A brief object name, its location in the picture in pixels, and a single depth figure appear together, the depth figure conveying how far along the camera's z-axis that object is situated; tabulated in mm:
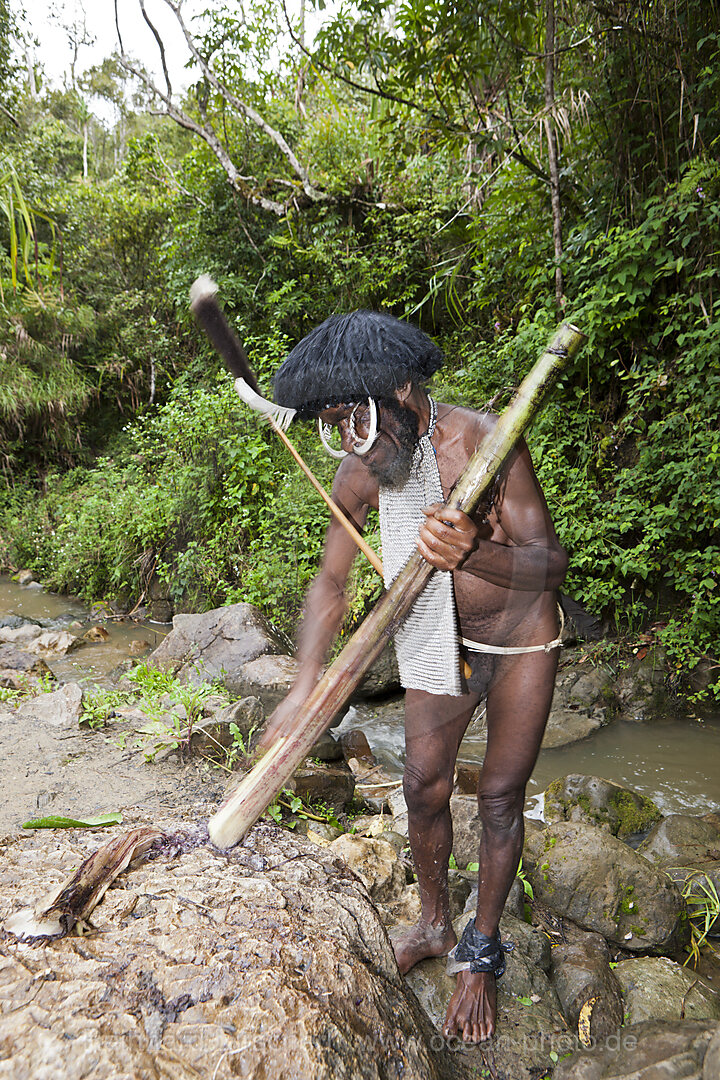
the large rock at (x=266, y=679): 4074
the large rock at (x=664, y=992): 1980
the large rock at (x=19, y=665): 4902
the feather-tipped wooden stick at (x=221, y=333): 1481
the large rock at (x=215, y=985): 1060
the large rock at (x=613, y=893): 2430
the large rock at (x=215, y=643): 4902
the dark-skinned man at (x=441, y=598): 1443
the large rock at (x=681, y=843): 3035
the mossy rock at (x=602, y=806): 3391
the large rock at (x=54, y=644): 6566
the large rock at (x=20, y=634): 6883
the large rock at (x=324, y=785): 3025
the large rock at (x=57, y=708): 3568
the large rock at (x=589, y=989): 1910
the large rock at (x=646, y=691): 4926
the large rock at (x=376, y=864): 2314
